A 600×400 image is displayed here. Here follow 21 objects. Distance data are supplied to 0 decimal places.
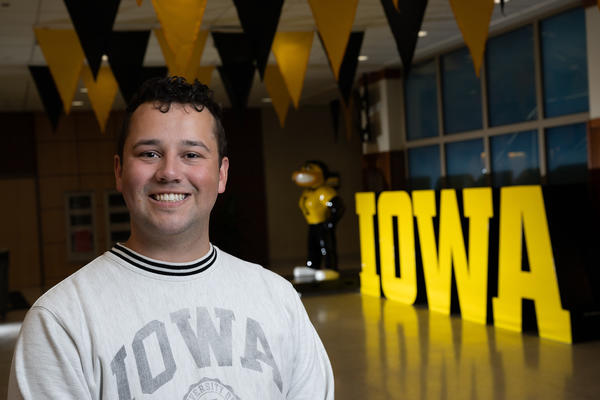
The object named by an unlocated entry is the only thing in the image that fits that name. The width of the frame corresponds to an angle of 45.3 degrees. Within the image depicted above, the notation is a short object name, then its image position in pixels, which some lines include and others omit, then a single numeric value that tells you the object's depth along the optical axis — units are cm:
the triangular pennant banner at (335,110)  1180
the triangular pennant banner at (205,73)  810
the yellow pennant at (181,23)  424
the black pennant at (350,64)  657
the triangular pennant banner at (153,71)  724
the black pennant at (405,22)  435
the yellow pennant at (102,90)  770
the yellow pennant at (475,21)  438
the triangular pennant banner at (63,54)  625
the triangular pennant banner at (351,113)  913
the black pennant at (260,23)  452
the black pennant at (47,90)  771
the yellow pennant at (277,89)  826
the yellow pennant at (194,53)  639
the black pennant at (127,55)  645
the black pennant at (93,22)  433
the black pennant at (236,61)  682
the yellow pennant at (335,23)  452
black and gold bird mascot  901
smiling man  108
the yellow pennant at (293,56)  676
